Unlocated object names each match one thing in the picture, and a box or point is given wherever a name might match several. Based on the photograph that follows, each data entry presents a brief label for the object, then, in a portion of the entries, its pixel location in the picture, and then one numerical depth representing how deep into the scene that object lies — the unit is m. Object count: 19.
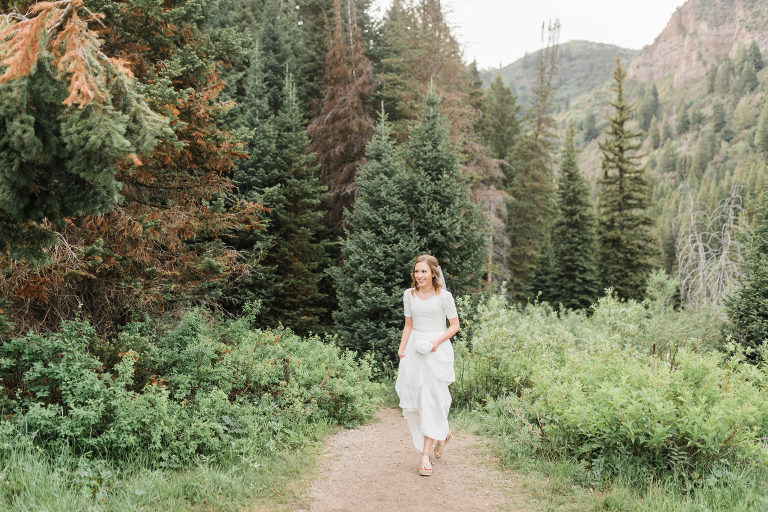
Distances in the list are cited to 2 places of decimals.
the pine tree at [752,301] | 11.91
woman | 5.23
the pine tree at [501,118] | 31.36
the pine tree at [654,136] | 142.38
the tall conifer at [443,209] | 11.91
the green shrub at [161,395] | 4.66
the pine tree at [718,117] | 123.61
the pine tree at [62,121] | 2.81
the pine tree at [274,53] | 19.44
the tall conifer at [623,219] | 26.81
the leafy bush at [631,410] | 4.50
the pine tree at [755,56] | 134.25
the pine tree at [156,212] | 6.26
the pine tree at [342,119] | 18.02
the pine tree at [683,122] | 136.88
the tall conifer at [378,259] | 11.54
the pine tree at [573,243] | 25.97
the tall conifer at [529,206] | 27.75
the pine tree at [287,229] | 13.61
